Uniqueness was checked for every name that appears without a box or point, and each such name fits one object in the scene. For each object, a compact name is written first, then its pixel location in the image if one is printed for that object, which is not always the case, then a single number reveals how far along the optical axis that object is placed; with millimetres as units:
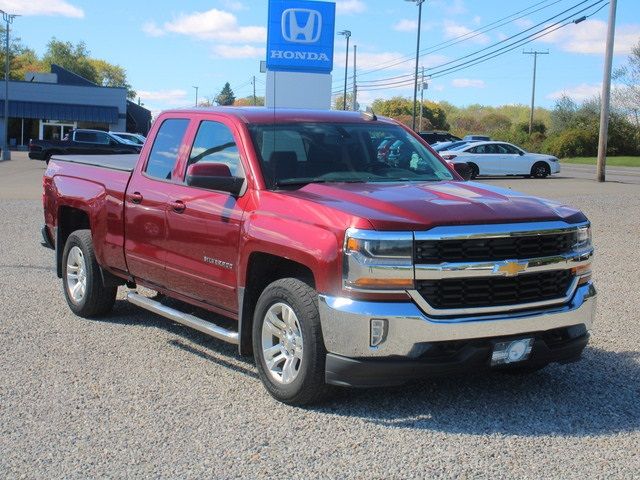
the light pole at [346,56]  80025
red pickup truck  4895
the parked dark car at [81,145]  36803
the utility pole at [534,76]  97531
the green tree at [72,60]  141375
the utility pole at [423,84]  76312
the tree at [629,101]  74438
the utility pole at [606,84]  28906
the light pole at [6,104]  48138
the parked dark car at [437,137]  48825
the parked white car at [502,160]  33250
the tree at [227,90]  166600
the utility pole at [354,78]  83688
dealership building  68250
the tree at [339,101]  102456
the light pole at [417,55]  56675
